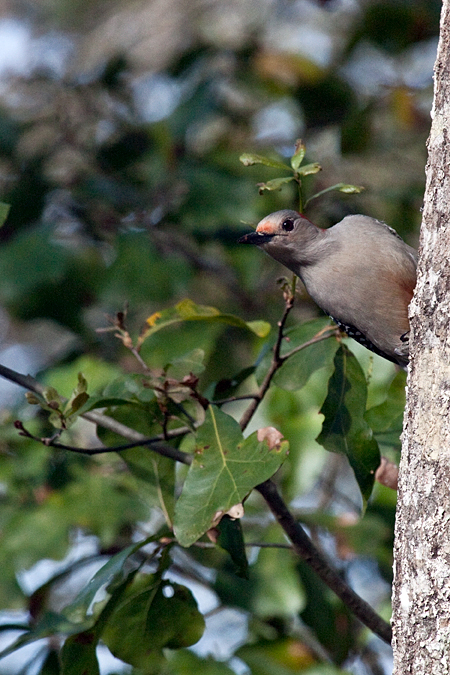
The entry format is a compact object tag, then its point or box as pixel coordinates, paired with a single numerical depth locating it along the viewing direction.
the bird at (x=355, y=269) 5.88
